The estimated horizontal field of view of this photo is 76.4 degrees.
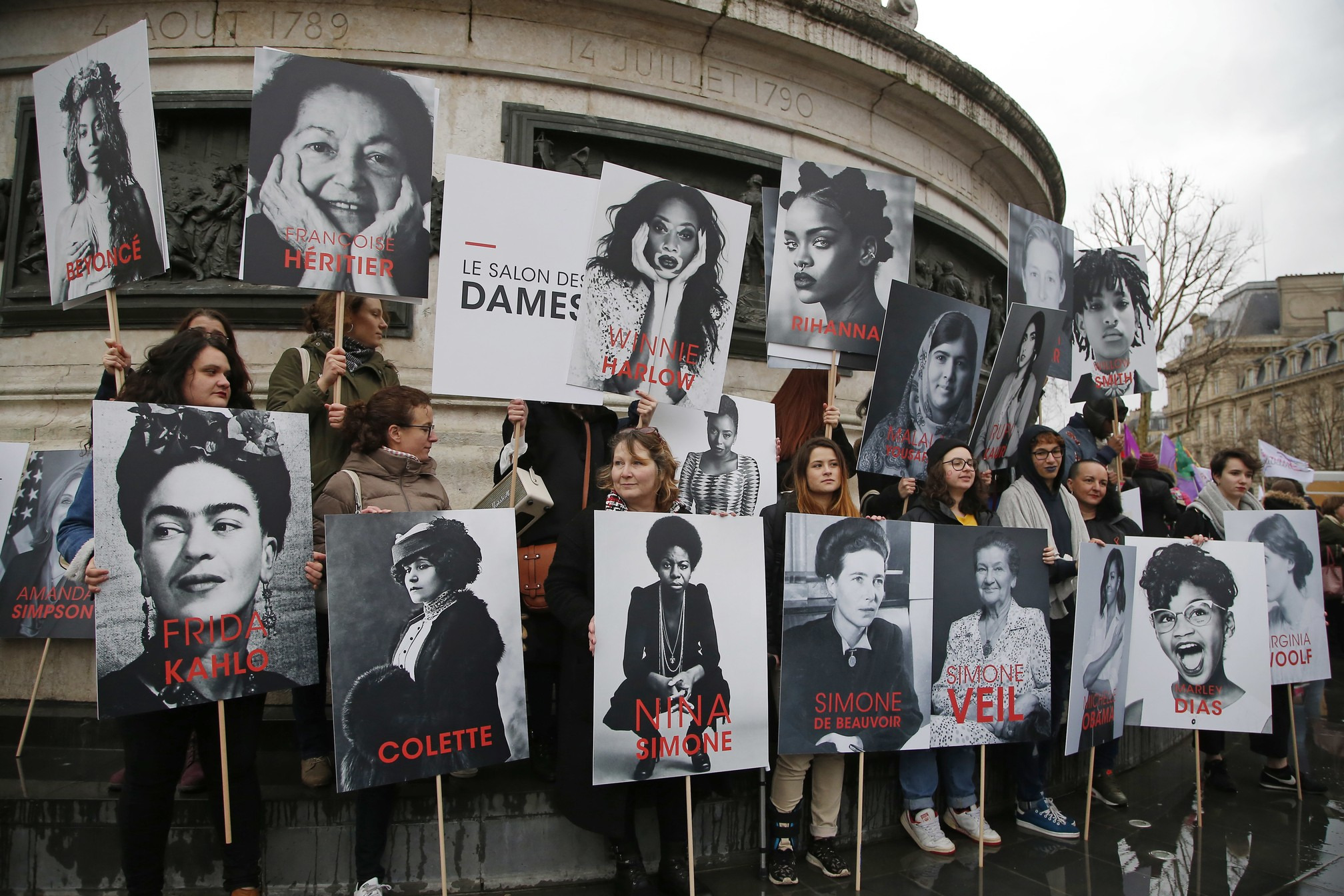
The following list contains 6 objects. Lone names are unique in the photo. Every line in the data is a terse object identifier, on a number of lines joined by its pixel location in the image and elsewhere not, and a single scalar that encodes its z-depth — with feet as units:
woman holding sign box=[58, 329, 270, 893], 9.70
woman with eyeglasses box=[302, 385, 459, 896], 11.37
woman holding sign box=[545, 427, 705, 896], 11.16
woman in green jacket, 12.10
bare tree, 75.15
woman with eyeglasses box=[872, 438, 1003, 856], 13.73
